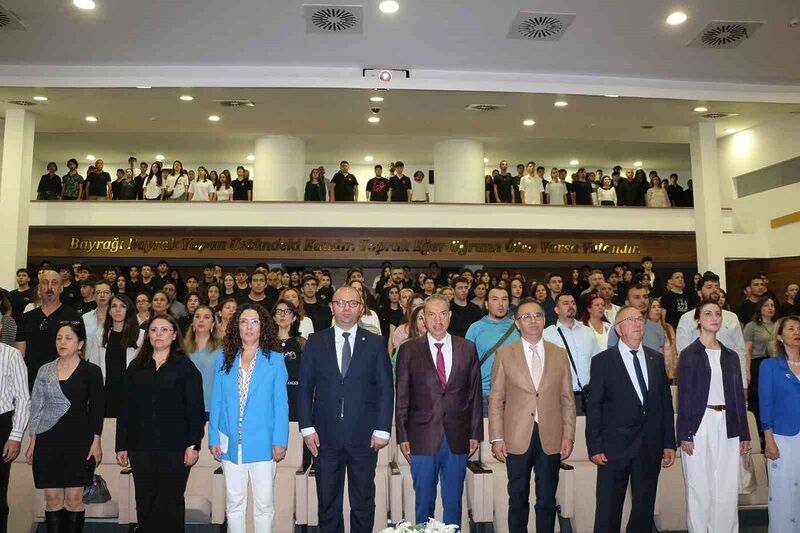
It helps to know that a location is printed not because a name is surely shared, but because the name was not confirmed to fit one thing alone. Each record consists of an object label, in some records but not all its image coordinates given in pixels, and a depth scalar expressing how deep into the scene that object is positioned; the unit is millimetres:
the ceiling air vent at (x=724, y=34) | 6742
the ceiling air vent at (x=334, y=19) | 6371
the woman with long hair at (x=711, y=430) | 3457
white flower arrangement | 2016
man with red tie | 3348
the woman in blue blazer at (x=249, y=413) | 3146
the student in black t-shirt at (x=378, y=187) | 11398
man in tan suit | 3414
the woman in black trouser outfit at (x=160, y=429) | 3234
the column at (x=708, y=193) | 10180
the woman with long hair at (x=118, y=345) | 4238
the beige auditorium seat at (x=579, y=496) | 3781
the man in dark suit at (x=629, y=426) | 3428
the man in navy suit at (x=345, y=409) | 3268
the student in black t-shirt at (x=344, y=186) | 11288
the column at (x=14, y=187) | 9078
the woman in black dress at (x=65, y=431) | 3328
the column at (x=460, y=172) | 12227
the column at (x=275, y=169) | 11898
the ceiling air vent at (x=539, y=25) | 6461
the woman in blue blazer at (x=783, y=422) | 3506
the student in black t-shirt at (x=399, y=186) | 11461
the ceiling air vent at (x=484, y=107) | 8992
